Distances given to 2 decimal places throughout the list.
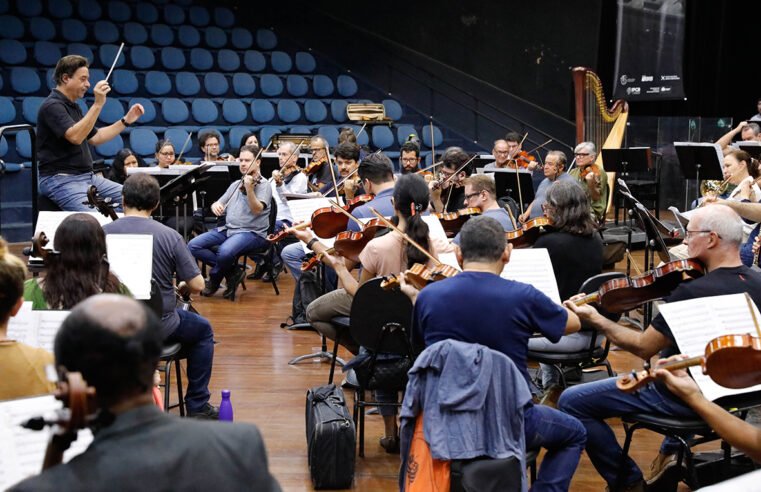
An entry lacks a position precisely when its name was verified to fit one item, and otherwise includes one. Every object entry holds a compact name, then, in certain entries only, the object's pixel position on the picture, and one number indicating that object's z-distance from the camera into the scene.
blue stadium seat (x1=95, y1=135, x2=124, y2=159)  11.01
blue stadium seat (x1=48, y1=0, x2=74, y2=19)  12.48
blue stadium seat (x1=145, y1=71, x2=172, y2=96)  12.19
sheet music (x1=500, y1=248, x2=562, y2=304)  4.19
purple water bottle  4.48
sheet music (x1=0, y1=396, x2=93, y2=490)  2.14
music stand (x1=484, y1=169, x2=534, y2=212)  7.78
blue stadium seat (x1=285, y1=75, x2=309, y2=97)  13.30
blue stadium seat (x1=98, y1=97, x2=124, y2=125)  11.36
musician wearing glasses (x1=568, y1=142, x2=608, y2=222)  8.21
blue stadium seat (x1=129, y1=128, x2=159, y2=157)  11.13
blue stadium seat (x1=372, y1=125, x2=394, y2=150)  12.70
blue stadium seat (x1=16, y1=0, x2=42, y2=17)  12.27
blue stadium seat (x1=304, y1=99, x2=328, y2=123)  12.92
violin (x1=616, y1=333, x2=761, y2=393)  2.92
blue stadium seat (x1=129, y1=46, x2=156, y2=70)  12.43
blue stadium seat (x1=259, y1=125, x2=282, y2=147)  12.04
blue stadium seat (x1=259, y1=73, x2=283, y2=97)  13.08
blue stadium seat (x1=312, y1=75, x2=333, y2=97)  13.53
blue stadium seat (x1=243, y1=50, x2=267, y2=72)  13.35
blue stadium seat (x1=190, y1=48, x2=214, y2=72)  12.95
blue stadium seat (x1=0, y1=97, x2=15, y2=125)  10.27
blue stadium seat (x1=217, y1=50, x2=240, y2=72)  13.13
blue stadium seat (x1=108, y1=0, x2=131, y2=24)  13.01
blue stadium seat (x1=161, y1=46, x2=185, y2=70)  12.67
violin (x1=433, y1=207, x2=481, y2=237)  5.85
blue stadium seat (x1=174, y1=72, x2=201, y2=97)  12.45
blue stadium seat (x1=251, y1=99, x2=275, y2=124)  12.58
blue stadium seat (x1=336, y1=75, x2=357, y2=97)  13.70
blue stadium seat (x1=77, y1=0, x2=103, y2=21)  12.70
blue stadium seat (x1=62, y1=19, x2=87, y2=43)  12.23
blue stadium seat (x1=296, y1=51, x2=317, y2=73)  13.82
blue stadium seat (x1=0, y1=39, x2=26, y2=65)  11.34
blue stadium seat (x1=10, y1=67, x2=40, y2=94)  11.07
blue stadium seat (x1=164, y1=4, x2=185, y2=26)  13.38
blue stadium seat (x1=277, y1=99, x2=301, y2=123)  12.74
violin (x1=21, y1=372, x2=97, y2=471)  1.57
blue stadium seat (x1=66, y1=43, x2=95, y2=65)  11.88
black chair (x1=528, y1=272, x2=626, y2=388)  4.45
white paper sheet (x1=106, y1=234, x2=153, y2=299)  4.11
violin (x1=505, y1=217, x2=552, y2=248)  5.07
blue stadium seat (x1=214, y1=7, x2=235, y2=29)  13.89
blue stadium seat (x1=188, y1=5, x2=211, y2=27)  13.60
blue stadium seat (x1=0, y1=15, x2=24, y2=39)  11.69
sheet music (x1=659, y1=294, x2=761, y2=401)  3.34
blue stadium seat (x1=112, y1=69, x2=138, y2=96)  11.94
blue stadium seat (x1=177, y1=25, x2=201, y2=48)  13.15
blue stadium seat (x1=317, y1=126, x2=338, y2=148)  12.27
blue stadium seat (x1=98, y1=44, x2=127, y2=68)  12.02
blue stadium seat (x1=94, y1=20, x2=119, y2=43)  12.45
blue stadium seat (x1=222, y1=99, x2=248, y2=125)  12.35
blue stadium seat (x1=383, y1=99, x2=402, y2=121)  13.47
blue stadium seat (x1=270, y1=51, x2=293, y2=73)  13.57
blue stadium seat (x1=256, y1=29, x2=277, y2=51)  13.87
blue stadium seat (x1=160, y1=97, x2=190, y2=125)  11.88
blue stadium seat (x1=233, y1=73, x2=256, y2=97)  12.88
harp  10.34
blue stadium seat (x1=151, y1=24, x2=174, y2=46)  12.91
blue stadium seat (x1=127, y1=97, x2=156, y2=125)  11.81
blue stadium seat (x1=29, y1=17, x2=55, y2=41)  11.96
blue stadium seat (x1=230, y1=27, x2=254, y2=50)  13.64
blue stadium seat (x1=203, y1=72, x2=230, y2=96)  12.70
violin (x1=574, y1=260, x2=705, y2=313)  3.82
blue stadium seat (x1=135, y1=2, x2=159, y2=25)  13.24
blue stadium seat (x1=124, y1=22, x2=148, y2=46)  12.74
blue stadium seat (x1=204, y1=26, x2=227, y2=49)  13.38
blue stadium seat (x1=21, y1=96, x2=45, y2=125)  10.57
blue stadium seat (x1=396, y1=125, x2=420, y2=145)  12.95
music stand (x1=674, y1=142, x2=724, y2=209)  8.09
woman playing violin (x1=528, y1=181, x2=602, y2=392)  4.92
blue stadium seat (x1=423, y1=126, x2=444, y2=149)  13.11
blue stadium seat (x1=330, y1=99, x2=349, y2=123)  13.12
